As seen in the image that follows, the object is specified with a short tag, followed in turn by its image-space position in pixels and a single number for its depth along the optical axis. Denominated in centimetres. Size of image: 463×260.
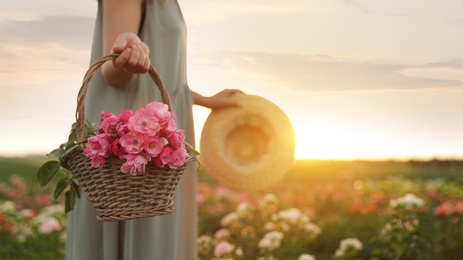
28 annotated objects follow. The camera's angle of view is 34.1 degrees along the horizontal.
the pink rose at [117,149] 194
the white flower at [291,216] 498
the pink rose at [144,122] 198
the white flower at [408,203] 490
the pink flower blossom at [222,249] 436
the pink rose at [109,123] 199
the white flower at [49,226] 485
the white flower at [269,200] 534
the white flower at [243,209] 518
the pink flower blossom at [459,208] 506
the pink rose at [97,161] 192
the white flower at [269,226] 491
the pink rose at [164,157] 196
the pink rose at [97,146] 191
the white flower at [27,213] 507
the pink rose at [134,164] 192
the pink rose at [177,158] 197
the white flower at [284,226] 496
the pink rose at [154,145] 196
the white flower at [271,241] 460
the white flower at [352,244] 471
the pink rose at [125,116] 202
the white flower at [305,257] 444
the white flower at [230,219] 502
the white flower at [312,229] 496
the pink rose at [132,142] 193
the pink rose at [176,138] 200
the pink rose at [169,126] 203
